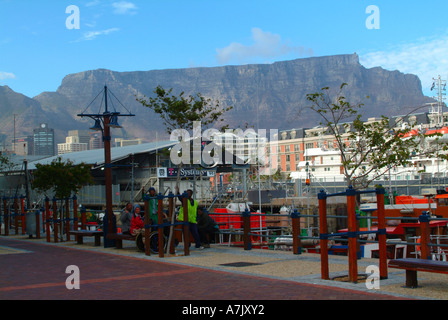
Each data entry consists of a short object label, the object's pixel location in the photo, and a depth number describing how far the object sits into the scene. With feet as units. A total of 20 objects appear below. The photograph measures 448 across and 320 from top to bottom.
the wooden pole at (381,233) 30.60
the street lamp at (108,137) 56.39
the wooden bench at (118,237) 51.99
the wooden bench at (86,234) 58.26
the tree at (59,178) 68.54
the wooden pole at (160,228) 45.75
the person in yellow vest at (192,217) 50.60
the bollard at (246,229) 50.37
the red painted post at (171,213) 47.87
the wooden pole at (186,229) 46.78
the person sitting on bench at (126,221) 54.08
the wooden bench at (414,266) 25.58
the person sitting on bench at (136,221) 52.35
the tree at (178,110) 50.78
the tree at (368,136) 51.13
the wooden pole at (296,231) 44.88
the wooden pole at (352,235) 29.71
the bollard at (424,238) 32.89
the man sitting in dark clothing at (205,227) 53.67
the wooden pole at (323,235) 31.04
